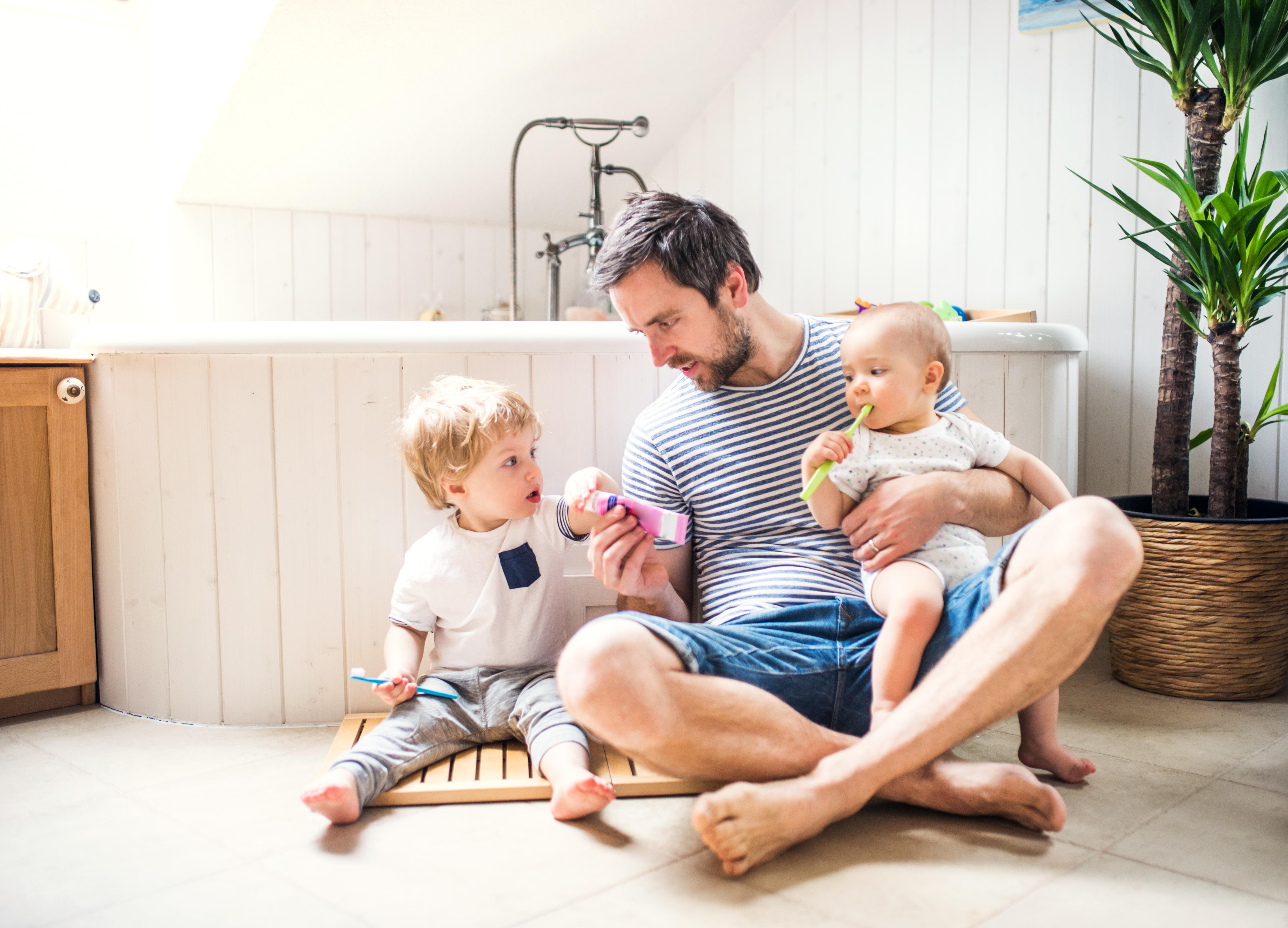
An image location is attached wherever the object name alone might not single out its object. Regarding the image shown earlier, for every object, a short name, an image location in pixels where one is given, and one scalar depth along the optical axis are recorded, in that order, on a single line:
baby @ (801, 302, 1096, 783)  1.25
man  1.06
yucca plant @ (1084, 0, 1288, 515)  1.63
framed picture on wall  2.15
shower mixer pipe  2.51
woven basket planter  1.68
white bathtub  1.59
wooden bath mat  1.30
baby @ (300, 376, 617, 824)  1.43
